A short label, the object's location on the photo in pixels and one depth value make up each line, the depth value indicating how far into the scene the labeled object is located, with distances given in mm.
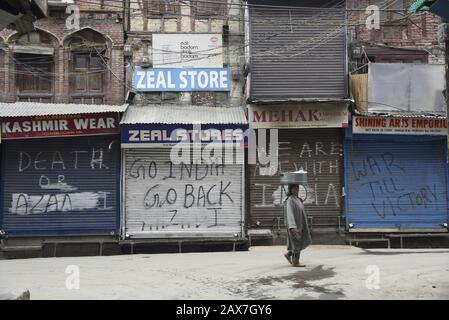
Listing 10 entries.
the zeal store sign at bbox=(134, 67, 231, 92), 14805
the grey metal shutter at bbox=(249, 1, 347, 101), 14070
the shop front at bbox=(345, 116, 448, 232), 14469
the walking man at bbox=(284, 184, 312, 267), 9588
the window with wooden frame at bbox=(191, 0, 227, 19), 15170
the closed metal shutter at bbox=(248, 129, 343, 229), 14461
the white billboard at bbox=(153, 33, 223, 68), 14875
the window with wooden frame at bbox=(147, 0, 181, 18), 15047
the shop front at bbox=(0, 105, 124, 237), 13953
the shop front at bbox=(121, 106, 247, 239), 13977
